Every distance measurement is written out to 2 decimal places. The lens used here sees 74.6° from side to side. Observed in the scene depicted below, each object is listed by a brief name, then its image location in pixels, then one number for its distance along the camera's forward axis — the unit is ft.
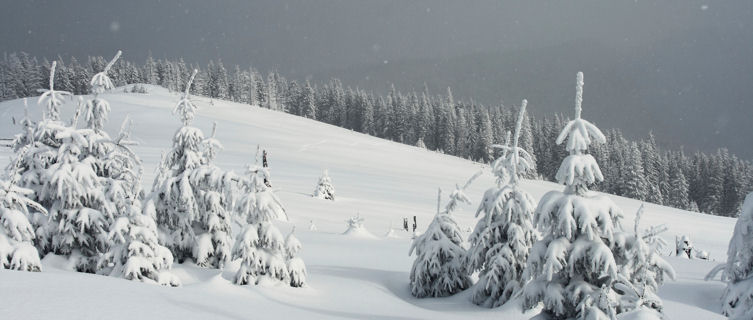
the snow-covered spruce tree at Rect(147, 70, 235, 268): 46.21
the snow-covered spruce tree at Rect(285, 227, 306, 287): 44.83
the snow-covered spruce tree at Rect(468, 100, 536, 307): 45.01
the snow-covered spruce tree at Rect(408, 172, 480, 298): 50.16
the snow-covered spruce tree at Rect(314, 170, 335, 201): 127.24
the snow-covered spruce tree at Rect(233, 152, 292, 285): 43.09
